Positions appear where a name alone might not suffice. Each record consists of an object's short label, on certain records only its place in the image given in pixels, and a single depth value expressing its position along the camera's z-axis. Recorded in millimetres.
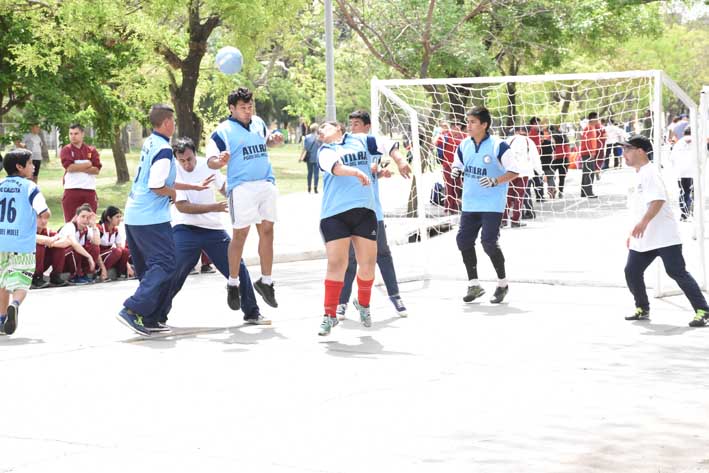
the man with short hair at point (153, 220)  9969
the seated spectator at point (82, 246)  15008
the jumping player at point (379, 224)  10727
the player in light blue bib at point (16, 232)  10531
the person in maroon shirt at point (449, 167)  18562
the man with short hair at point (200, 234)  10656
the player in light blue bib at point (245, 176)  10633
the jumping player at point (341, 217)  10031
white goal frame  11914
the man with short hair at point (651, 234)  10320
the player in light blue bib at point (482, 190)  11688
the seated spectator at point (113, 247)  15438
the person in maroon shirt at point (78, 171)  16266
